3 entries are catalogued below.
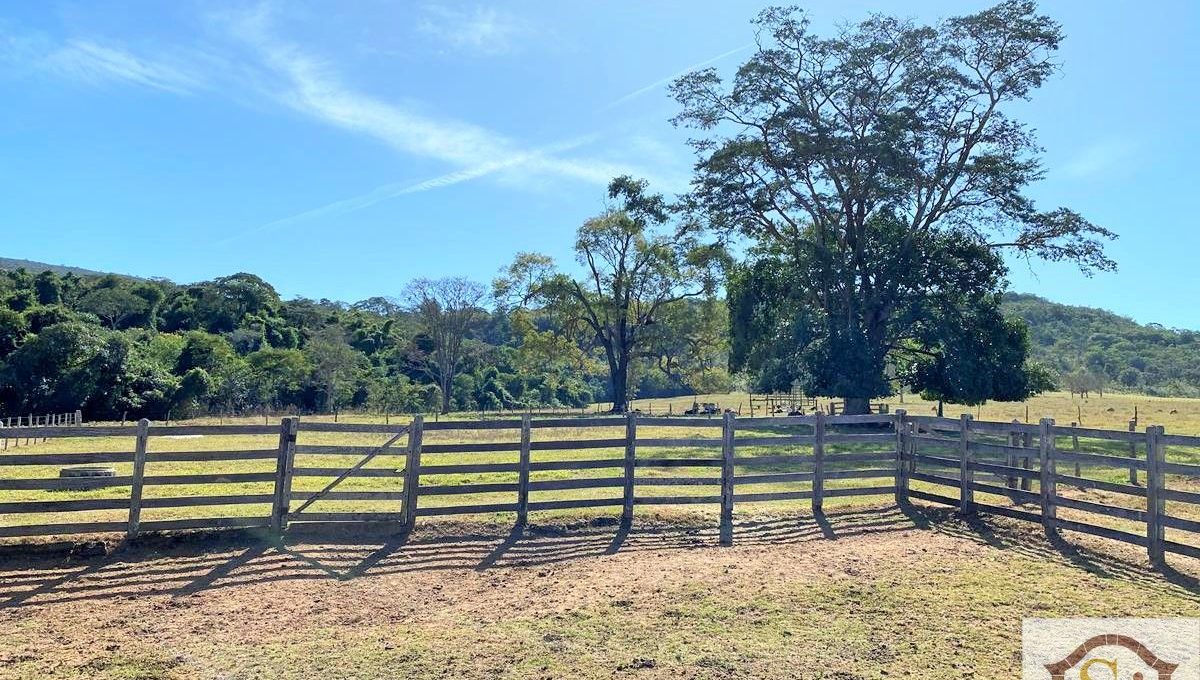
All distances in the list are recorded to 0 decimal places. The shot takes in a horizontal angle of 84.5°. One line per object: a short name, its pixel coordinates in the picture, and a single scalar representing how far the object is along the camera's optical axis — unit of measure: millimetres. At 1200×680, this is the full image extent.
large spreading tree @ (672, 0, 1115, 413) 28375
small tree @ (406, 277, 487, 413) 54469
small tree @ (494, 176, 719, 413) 43719
